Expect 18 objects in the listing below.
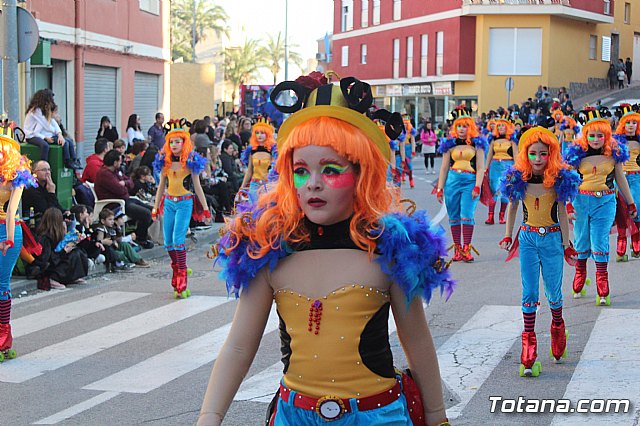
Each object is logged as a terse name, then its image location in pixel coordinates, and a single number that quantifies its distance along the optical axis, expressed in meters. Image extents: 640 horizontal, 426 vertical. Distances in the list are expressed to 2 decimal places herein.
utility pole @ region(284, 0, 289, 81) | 59.04
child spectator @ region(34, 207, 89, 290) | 12.55
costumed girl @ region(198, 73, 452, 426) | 3.62
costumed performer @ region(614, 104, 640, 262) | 13.84
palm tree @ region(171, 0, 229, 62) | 85.25
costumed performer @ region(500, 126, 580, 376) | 8.10
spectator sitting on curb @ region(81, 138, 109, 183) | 17.11
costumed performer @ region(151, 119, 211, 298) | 11.89
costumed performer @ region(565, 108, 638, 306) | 10.84
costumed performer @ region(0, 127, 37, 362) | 8.83
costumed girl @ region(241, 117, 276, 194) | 15.41
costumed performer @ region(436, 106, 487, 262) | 14.52
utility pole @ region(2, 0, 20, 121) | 12.74
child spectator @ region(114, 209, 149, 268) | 14.45
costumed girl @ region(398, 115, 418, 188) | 27.45
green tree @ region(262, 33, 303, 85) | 86.88
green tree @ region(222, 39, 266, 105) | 86.19
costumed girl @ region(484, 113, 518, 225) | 19.33
